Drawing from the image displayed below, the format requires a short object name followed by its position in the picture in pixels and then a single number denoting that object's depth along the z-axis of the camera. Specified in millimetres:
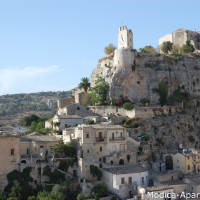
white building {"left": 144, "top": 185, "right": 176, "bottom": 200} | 37688
